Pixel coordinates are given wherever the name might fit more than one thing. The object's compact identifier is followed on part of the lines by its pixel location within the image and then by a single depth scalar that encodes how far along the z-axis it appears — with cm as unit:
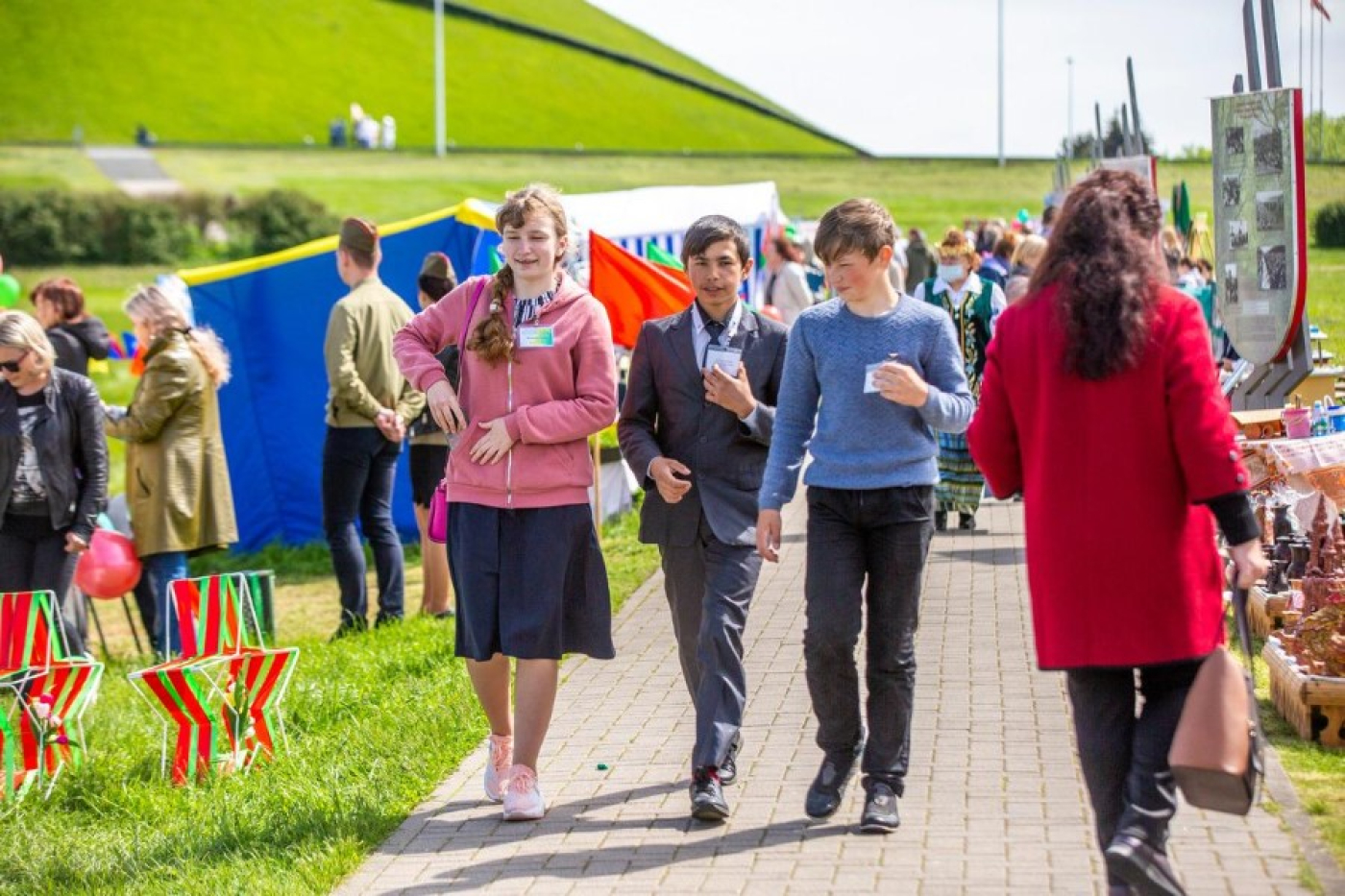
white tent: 1619
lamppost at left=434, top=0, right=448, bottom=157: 8894
